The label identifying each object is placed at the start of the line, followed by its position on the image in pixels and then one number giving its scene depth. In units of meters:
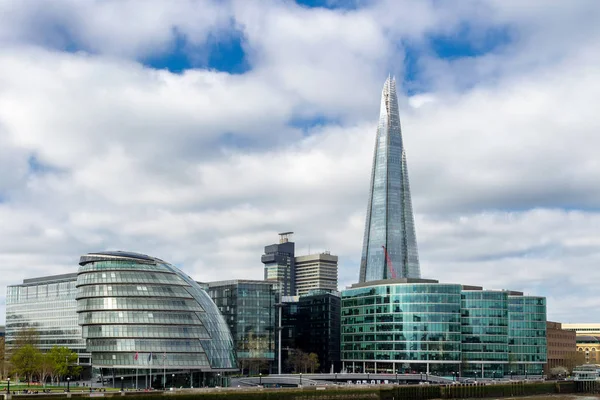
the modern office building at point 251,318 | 193.12
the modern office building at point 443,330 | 193.50
